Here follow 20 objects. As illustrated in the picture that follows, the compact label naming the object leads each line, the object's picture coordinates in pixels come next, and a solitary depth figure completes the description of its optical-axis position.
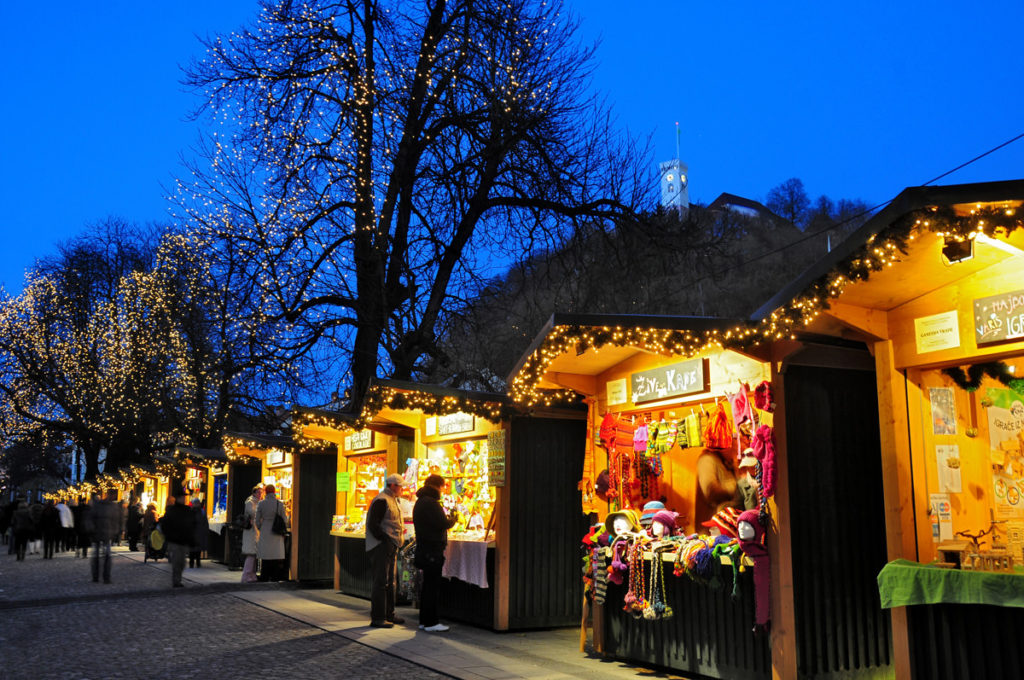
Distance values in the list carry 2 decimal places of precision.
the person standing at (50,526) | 27.12
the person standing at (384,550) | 10.66
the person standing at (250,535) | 16.70
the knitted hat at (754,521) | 7.02
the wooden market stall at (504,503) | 10.48
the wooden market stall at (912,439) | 5.48
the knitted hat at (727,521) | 7.48
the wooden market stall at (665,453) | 7.35
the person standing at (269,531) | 16.64
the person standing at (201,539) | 21.18
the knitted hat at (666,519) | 8.20
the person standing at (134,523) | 28.62
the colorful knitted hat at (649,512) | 8.38
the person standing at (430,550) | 10.33
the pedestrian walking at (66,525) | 28.84
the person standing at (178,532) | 15.84
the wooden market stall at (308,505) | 16.56
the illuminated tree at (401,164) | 15.95
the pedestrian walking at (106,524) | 16.92
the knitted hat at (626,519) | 8.53
